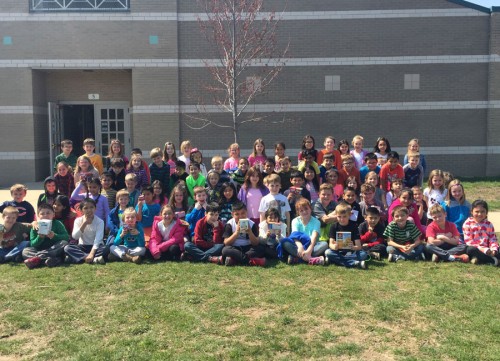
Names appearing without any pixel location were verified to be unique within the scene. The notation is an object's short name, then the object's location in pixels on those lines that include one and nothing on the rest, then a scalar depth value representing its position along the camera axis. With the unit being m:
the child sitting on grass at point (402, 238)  7.49
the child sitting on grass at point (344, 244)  7.18
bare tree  17.69
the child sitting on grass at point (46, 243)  7.30
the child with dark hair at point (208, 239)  7.50
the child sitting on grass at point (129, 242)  7.49
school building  17.77
